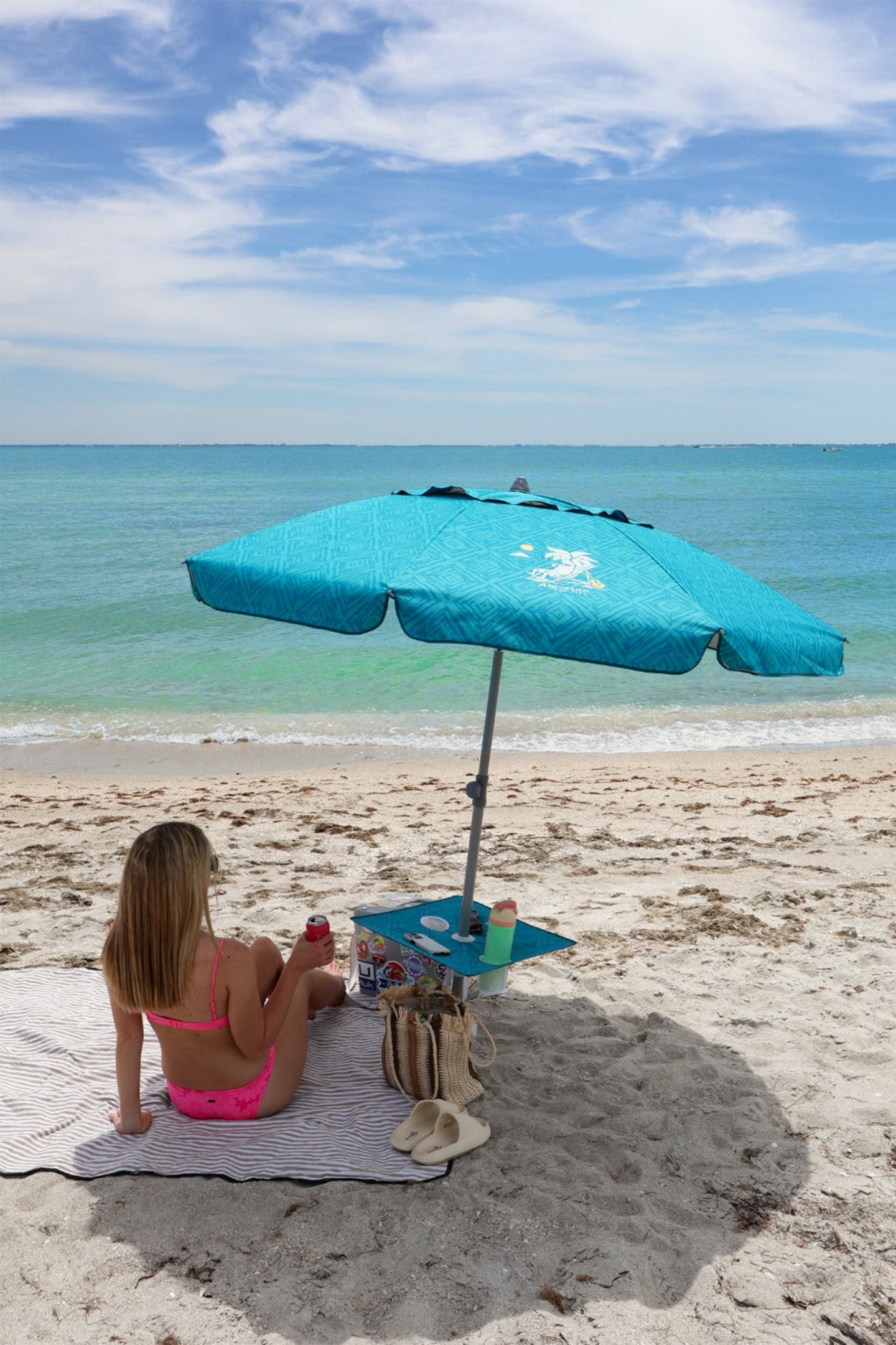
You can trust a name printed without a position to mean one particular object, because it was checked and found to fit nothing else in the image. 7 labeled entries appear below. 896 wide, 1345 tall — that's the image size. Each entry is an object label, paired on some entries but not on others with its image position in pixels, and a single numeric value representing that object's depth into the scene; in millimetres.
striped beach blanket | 3295
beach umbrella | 2729
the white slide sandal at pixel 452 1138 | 3336
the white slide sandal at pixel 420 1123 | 3416
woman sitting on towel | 3014
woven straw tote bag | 3572
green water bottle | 3787
